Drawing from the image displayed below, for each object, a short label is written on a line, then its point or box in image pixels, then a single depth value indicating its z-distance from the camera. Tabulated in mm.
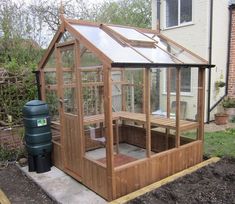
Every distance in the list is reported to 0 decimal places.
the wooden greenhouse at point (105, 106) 3605
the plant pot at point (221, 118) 8188
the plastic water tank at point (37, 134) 4523
